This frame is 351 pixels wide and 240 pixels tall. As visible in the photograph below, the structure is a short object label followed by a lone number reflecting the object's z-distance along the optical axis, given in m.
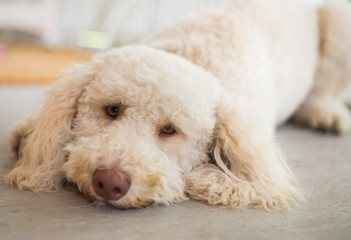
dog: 0.59
